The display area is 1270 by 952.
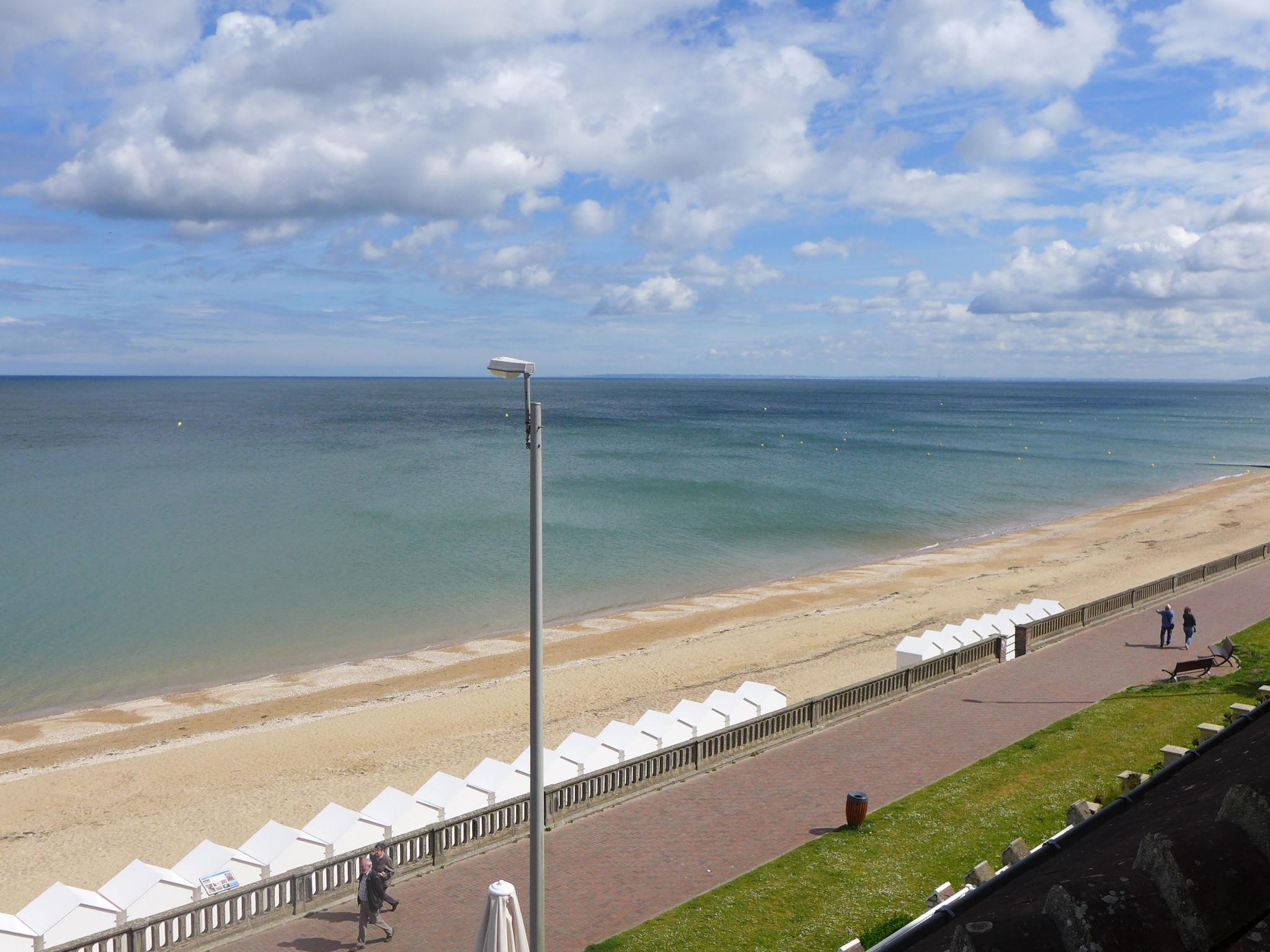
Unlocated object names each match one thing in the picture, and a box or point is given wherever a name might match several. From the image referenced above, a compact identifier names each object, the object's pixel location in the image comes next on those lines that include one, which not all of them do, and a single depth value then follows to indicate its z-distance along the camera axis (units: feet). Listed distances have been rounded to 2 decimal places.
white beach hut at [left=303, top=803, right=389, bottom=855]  47.26
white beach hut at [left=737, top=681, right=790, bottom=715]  65.00
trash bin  45.21
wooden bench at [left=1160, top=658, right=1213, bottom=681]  66.64
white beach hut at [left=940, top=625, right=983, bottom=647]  79.82
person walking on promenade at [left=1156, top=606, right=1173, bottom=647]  79.77
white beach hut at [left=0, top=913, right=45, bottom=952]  38.52
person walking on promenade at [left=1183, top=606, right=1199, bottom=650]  78.28
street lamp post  29.96
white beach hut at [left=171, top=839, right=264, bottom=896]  44.91
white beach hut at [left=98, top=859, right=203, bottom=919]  41.63
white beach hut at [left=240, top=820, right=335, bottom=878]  45.88
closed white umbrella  30.32
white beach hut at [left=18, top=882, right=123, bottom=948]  39.81
